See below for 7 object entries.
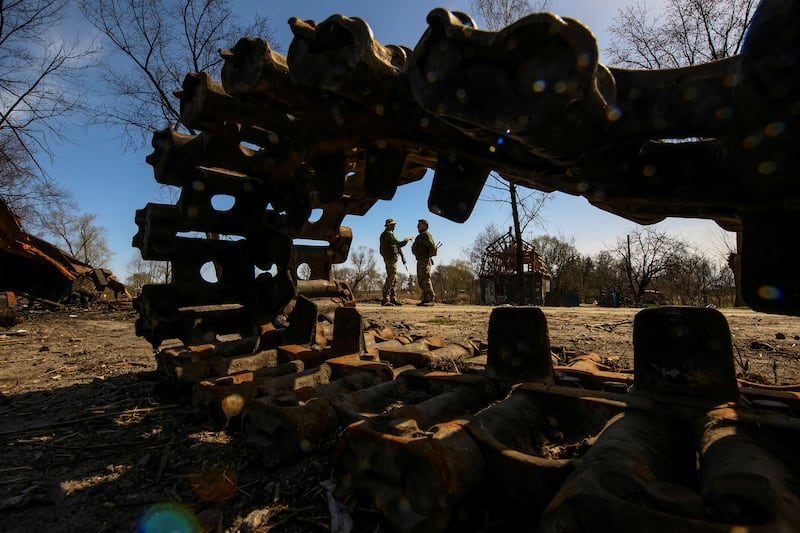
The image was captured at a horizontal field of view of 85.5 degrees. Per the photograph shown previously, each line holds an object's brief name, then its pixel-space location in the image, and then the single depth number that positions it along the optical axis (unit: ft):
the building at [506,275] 84.84
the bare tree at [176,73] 49.37
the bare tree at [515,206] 48.75
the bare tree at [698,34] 50.31
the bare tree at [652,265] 99.27
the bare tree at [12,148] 42.68
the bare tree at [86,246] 150.20
